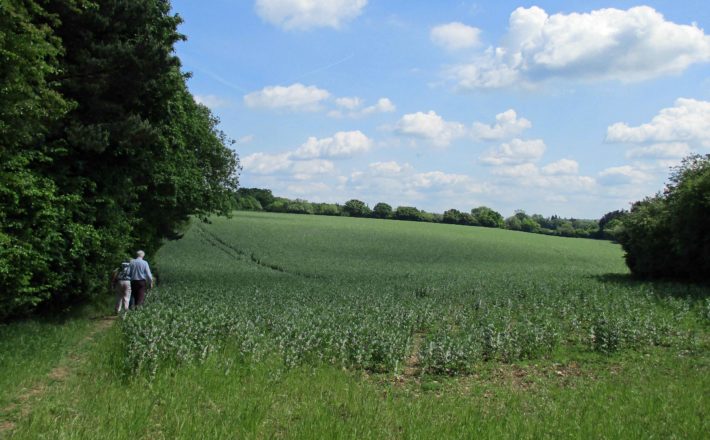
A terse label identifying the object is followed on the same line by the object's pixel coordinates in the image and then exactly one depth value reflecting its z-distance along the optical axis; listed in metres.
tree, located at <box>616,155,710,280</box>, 28.19
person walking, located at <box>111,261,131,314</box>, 18.05
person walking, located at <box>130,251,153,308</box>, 18.14
